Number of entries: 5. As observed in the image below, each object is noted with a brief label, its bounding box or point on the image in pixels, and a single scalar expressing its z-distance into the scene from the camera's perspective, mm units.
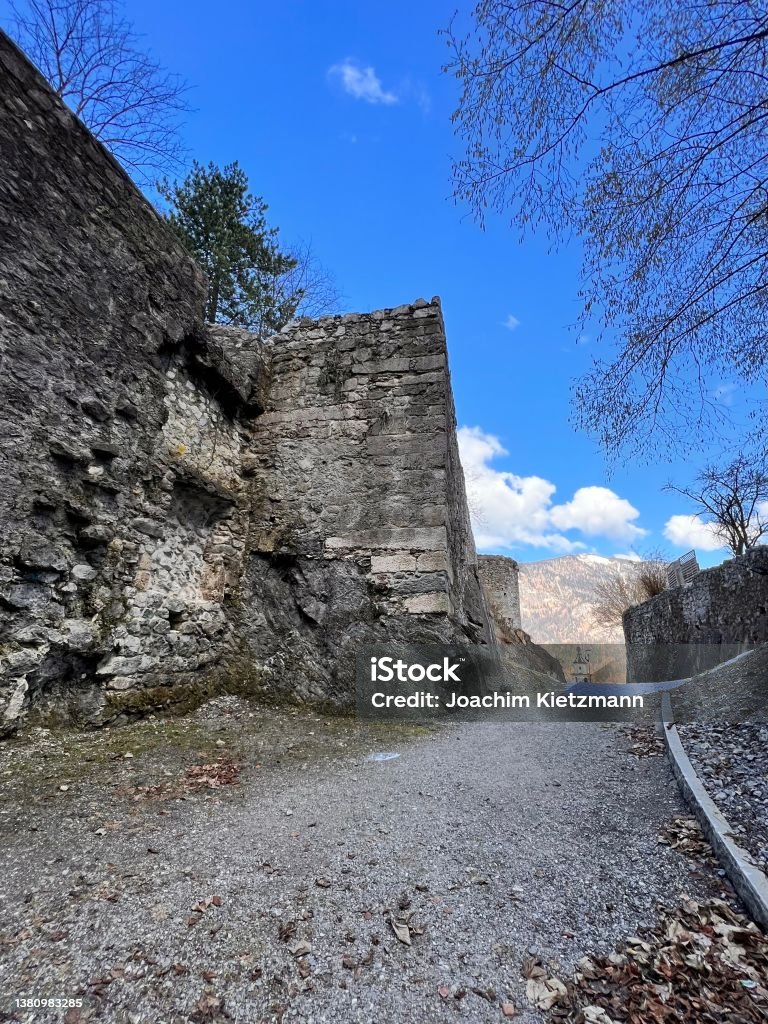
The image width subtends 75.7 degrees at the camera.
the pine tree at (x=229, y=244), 12836
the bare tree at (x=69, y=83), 7445
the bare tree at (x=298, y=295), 14258
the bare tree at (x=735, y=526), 16938
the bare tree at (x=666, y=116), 2848
